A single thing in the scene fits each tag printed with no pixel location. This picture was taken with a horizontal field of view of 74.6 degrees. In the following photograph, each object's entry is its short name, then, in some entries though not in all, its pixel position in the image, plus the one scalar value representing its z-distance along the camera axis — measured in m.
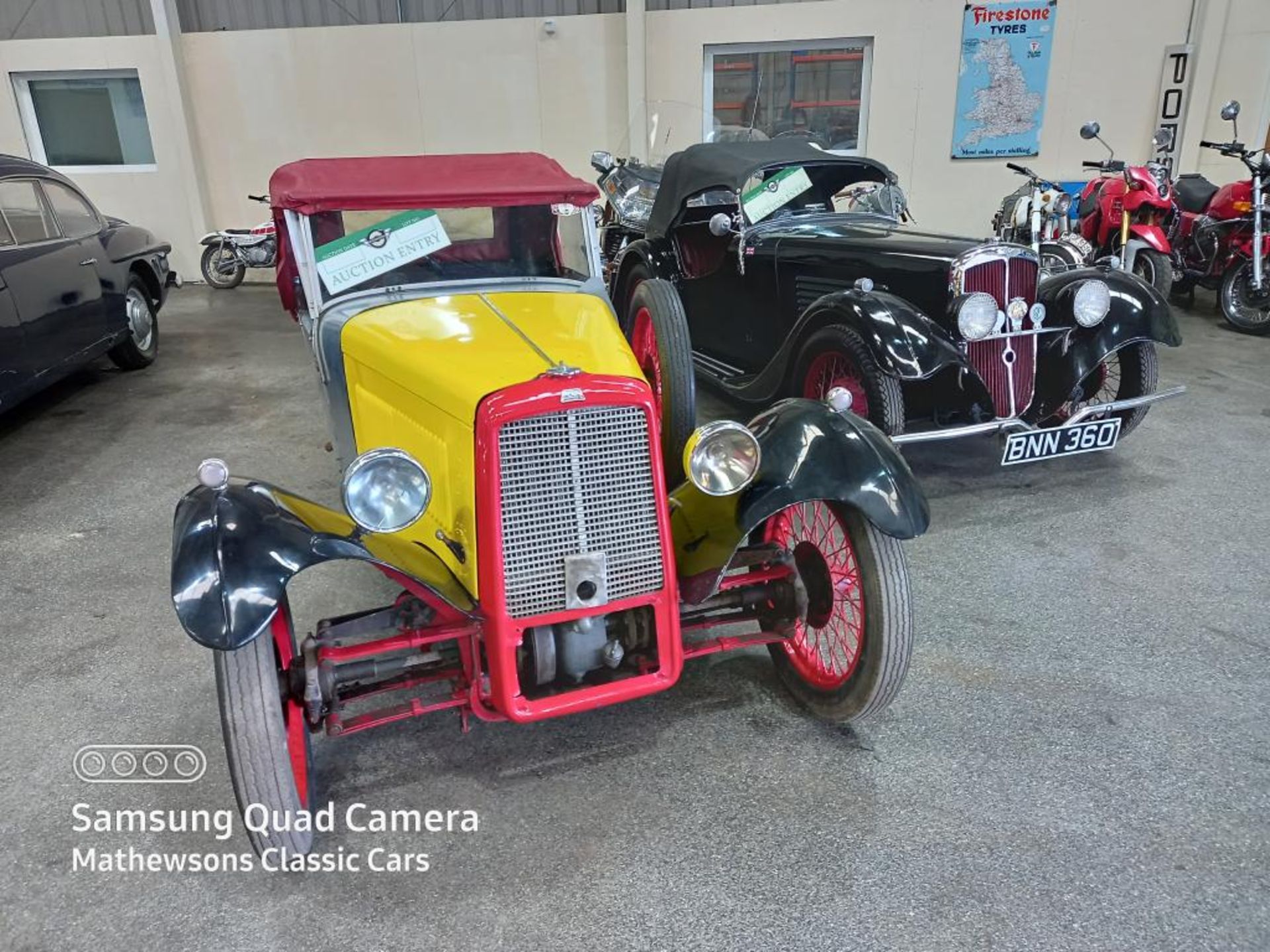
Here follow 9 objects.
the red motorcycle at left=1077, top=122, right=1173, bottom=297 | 6.89
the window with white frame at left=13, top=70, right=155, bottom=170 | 9.34
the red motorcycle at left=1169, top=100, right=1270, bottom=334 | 6.52
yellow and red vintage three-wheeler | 1.85
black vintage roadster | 3.59
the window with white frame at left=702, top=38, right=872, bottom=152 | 8.53
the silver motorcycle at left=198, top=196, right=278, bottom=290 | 9.18
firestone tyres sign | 7.91
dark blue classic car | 4.57
